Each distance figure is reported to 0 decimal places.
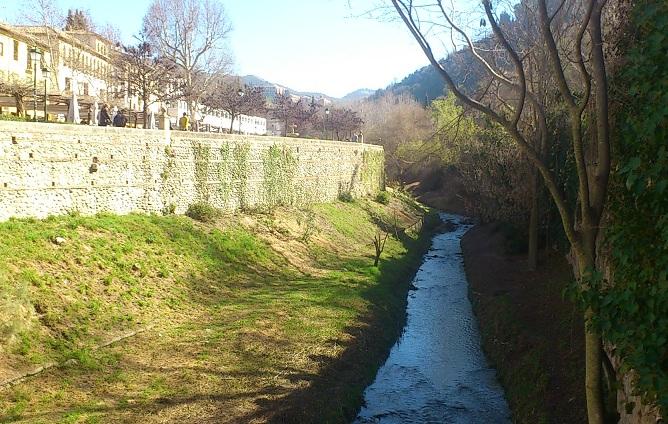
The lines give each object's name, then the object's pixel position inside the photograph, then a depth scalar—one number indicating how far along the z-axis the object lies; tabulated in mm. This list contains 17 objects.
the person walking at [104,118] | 20375
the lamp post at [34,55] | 16797
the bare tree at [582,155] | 6316
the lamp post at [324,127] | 56444
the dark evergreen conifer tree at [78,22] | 46369
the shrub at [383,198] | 41912
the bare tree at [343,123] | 57872
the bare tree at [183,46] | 35469
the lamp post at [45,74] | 17234
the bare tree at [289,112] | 50844
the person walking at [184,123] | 23547
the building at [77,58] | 31891
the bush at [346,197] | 36156
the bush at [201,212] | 20453
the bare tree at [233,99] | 38156
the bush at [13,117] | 15583
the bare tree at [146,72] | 27219
